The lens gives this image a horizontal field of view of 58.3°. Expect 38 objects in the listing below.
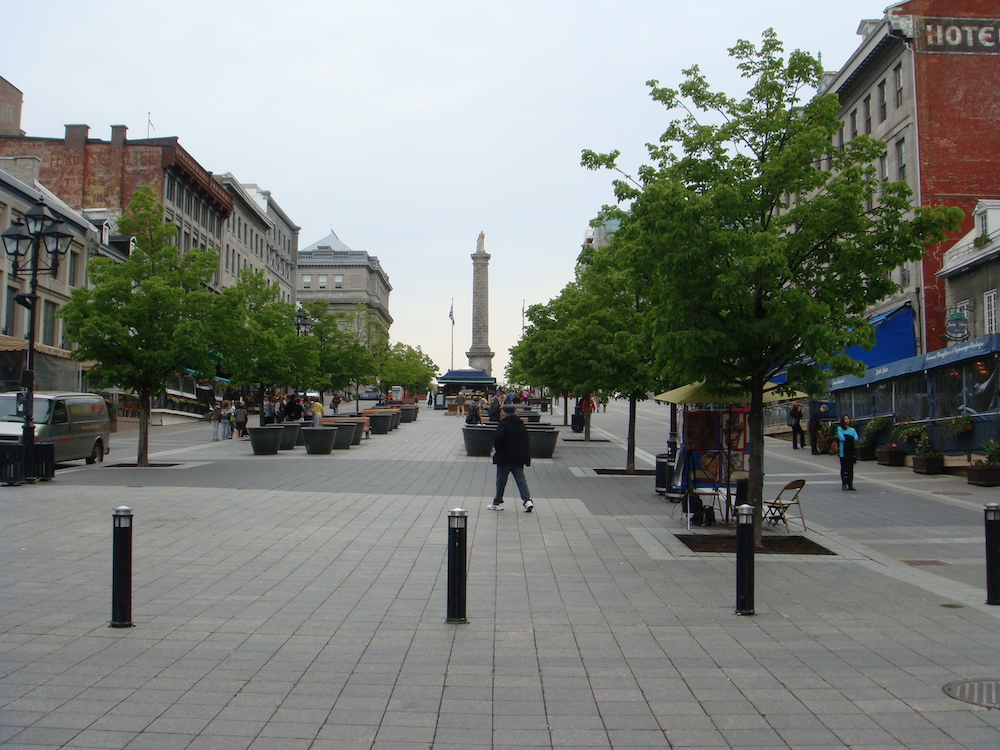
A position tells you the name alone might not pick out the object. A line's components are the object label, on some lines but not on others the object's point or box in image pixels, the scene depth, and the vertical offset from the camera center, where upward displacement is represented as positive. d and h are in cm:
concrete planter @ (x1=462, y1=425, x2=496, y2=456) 2670 -49
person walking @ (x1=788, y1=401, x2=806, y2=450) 3128 -2
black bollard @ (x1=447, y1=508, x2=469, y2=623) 716 -115
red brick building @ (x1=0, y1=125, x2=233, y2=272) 5056 +1413
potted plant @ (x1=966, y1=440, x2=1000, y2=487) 1903 -83
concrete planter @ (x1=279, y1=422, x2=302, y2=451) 2922 -52
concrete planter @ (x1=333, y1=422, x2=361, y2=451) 2908 -55
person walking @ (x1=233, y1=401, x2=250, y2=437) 3550 +2
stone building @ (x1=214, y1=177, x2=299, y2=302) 6531 +1517
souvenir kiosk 1373 -38
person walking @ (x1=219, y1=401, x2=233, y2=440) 3475 -27
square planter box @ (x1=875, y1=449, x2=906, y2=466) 2483 -79
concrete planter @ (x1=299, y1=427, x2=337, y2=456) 2725 -61
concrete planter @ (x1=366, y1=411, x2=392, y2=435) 3922 -6
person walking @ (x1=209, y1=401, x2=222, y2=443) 3450 -11
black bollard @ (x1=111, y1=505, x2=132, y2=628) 684 -118
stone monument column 10000 +1244
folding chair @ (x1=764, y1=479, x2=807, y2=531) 1293 -120
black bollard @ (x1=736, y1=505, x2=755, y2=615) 770 -115
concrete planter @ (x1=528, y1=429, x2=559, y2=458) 2684 -58
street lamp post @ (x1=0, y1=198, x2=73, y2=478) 1761 +321
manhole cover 550 -165
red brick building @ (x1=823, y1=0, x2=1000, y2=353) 3338 +1189
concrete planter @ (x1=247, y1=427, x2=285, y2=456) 2677 -63
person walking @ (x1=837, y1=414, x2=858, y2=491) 1856 -47
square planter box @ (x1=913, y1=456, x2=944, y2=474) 2205 -85
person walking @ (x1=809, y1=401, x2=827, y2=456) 2868 -4
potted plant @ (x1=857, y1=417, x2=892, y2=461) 2648 -22
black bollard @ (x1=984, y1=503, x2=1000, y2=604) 826 -113
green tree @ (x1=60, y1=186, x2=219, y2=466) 2081 +235
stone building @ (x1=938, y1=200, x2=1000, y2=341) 2809 +501
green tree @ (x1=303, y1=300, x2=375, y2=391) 4350 +330
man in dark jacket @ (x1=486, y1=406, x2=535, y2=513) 1462 -49
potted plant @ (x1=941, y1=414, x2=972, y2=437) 2162 +10
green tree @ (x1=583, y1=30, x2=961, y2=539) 1101 +238
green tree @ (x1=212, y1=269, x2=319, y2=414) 2202 +252
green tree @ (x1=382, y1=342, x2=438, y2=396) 7457 +487
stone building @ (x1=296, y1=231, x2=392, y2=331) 12569 +2035
